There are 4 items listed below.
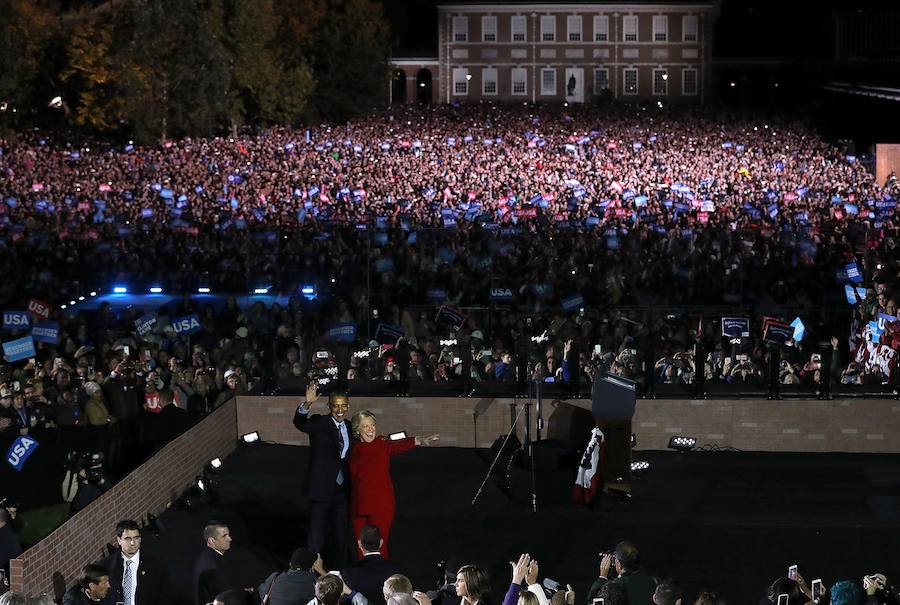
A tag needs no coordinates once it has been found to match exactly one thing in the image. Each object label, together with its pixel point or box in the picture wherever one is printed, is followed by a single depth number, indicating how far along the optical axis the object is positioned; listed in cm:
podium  1536
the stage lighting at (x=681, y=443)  1711
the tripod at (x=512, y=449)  1628
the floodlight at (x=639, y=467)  1636
